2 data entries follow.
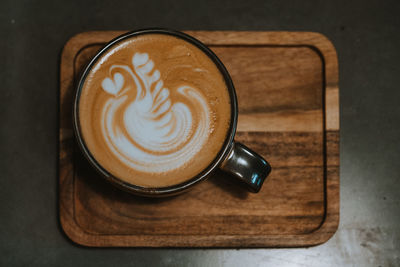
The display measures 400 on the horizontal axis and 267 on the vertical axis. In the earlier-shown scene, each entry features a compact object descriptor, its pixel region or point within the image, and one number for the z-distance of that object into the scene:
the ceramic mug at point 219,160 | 0.41
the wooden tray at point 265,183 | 0.44
